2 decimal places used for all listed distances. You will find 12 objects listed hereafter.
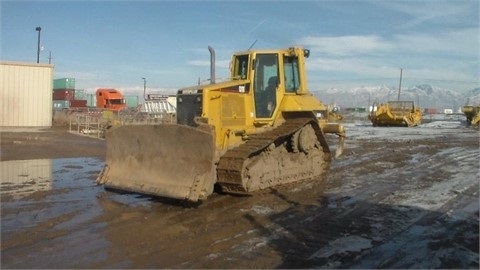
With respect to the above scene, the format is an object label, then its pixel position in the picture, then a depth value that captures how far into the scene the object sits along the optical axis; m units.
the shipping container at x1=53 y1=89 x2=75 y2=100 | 51.61
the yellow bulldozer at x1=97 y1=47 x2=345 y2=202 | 8.55
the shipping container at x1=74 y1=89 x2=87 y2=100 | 55.16
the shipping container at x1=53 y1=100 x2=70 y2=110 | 48.92
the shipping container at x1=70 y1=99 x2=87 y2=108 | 48.25
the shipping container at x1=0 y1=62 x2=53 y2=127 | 25.81
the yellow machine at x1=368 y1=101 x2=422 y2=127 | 40.31
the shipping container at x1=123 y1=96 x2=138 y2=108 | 62.16
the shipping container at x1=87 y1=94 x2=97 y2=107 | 57.44
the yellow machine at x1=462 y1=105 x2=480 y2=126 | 41.56
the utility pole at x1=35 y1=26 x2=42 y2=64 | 47.16
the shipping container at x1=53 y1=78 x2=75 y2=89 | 55.72
